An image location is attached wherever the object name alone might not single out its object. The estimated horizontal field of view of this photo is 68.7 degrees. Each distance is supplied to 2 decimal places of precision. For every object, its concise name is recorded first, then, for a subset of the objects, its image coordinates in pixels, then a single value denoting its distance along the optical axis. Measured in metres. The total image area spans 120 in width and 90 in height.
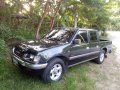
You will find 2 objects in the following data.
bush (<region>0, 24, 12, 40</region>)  4.11
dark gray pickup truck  2.27
